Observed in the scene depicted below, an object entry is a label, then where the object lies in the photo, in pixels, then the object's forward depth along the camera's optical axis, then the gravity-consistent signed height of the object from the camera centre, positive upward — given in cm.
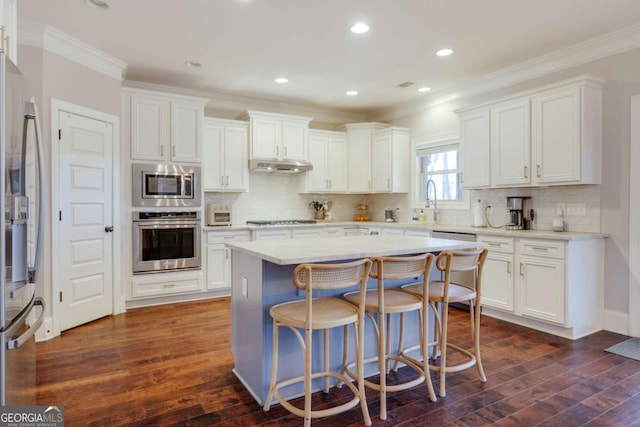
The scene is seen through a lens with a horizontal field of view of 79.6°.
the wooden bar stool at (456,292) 246 -54
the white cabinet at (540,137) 361 +78
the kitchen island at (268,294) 235 -52
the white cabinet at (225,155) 516 +80
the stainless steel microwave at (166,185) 450 +34
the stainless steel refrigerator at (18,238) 143 -10
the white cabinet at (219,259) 496 -59
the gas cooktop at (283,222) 560 -13
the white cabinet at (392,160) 592 +83
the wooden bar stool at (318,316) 200 -56
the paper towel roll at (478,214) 468 -1
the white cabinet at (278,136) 543 +113
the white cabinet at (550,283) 348 -67
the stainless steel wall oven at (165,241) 452 -34
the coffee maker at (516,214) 425 -1
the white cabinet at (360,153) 622 +98
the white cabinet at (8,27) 157 +86
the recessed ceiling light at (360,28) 342 +168
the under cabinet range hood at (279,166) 541 +69
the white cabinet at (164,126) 450 +106
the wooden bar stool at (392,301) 223 -55
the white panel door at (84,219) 371 -6
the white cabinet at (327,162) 607 +83
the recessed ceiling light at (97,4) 302 +167
